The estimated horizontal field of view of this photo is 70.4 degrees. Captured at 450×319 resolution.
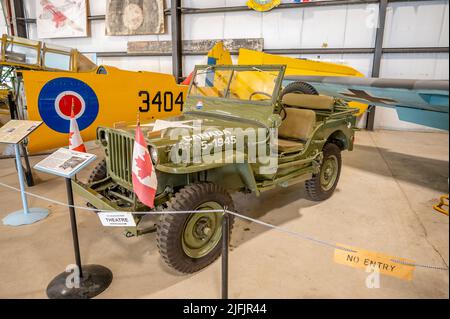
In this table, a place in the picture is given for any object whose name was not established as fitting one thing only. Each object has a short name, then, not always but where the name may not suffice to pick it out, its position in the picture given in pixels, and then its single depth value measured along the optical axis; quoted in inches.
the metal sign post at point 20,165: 141.0
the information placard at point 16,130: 140.2
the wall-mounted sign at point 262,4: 387.2
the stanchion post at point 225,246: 78.7
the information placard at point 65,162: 96.7
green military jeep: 101.9
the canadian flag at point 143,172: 88.7
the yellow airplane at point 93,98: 183.0
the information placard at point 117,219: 91.7
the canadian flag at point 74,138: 127.5
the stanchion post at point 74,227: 97.3
